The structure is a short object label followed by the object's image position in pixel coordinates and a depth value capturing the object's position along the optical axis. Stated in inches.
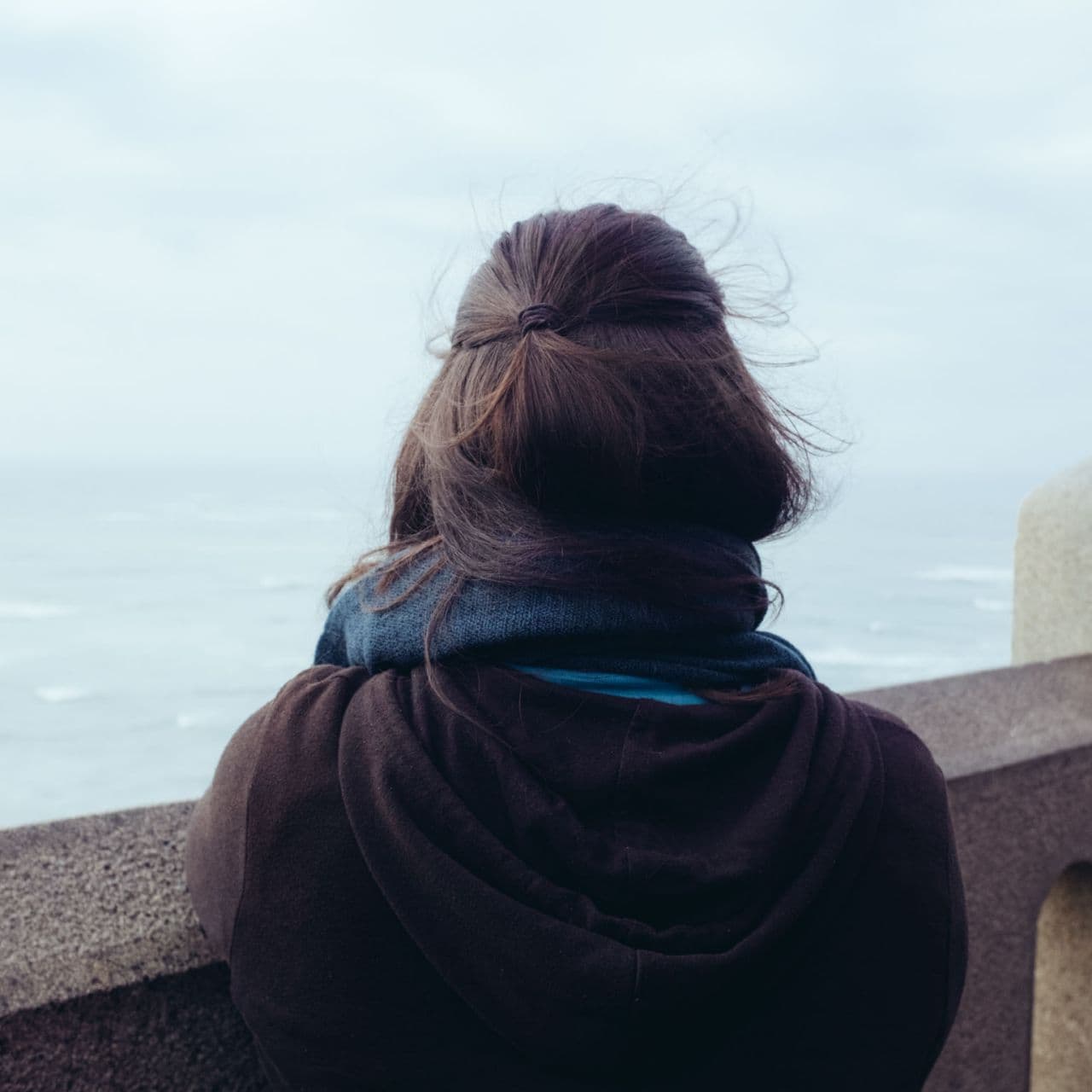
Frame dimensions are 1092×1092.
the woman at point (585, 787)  38.8
